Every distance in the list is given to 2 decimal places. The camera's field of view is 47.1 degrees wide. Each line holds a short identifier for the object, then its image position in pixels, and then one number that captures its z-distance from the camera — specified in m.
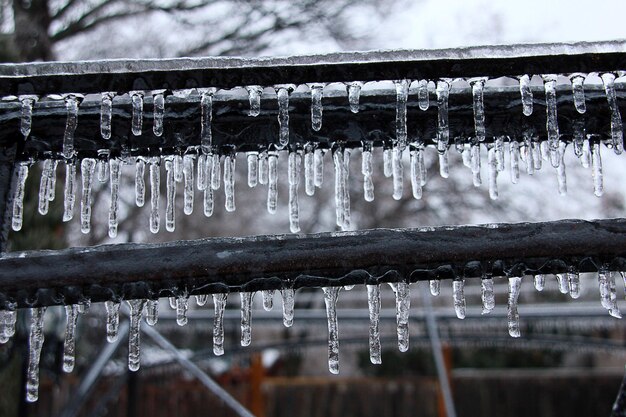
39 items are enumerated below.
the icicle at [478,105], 1.17
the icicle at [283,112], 1.17
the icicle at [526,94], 1.17
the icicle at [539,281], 1.16
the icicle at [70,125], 1.16
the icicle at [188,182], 1.31
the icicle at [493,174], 1.38
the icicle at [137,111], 1.17
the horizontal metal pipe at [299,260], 1.05
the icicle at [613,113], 1.16
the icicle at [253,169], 1.38
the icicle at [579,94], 1.17
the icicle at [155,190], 1.39
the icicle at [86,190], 1.31
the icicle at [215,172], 1.32
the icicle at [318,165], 1.35
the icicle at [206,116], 1.17
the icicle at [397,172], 1.39
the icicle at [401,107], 1.18
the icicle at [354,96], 1.17
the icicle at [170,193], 1.33
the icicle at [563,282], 1.13
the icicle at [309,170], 1.28
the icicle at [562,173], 1.32
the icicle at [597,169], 1.26
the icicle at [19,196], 1.23
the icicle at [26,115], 1.14
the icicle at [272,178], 1.37
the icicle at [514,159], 1.27
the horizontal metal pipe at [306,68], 1.10
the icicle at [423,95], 1.18
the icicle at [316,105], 1.17
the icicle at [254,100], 1.17
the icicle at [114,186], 1.28
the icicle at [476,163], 1.33
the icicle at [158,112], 1.17
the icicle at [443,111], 1.18
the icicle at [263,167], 1.32
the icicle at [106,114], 1.17
